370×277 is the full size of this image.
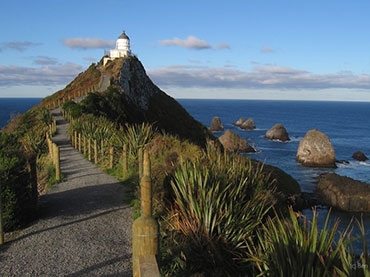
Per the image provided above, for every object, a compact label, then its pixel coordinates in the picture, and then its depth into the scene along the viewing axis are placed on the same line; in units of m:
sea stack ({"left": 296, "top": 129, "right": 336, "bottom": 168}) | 49.91
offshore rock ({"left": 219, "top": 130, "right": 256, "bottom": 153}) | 55.09
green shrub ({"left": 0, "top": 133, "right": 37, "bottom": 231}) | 7.57
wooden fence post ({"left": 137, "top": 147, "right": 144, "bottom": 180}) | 10.42
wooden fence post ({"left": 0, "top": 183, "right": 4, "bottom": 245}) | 7.23
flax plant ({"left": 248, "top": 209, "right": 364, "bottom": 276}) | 4.42
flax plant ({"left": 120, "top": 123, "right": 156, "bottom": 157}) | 14.65
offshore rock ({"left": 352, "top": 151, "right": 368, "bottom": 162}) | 55.10
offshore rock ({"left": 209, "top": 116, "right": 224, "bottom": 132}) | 98.12
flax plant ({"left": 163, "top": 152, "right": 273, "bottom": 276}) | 6.04
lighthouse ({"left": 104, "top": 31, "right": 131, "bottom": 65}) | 67.56
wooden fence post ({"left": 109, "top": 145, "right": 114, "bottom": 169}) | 14.91
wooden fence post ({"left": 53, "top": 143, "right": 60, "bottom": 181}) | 13.28
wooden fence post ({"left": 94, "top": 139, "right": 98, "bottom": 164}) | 16.56
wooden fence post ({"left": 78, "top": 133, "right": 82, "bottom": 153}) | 20.16
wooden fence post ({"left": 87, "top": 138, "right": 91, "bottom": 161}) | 17.58
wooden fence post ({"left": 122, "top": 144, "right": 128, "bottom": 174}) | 13.31
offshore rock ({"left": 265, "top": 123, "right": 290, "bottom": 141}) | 75.69
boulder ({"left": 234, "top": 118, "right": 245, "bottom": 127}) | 108.81
